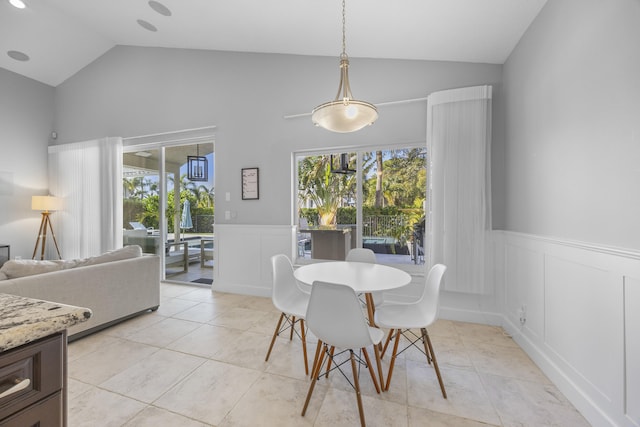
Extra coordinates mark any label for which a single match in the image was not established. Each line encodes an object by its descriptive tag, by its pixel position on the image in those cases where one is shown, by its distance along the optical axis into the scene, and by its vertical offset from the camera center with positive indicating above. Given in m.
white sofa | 2.24 -0.68
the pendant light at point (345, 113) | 1.94 +0.71
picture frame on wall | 3.86 +0.41
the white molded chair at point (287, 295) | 2.11 -0.69
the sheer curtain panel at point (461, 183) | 2.81 +0.32
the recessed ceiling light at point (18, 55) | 4.36 +2.47
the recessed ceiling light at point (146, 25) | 3.66 +2.47
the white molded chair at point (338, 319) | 1.49 -0.57
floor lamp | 4.69 +0.07
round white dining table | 1.84 -0.46
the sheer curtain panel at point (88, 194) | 4.64 +0.33
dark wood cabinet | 0.62 -0.40
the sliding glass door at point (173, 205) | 4.46 +0.13
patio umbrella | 4.60 -0.05
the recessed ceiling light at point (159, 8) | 3.18 +2.35
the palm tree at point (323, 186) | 3.66 +0.37
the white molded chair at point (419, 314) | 1.87 -0.73
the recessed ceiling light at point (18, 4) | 3.57 +2.67
